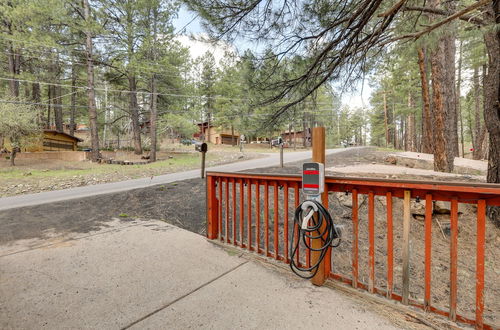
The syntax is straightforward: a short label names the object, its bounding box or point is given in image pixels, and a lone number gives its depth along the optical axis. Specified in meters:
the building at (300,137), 30.17
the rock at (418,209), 4.46
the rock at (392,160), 8.85
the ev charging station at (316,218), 1.77
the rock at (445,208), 4.28
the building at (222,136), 32.19
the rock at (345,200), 4.74
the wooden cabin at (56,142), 15.11
